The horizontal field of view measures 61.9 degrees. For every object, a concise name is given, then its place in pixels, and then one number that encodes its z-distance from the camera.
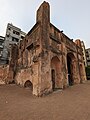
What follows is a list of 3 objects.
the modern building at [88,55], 30.79
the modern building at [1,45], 20.10
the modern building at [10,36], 21.08
